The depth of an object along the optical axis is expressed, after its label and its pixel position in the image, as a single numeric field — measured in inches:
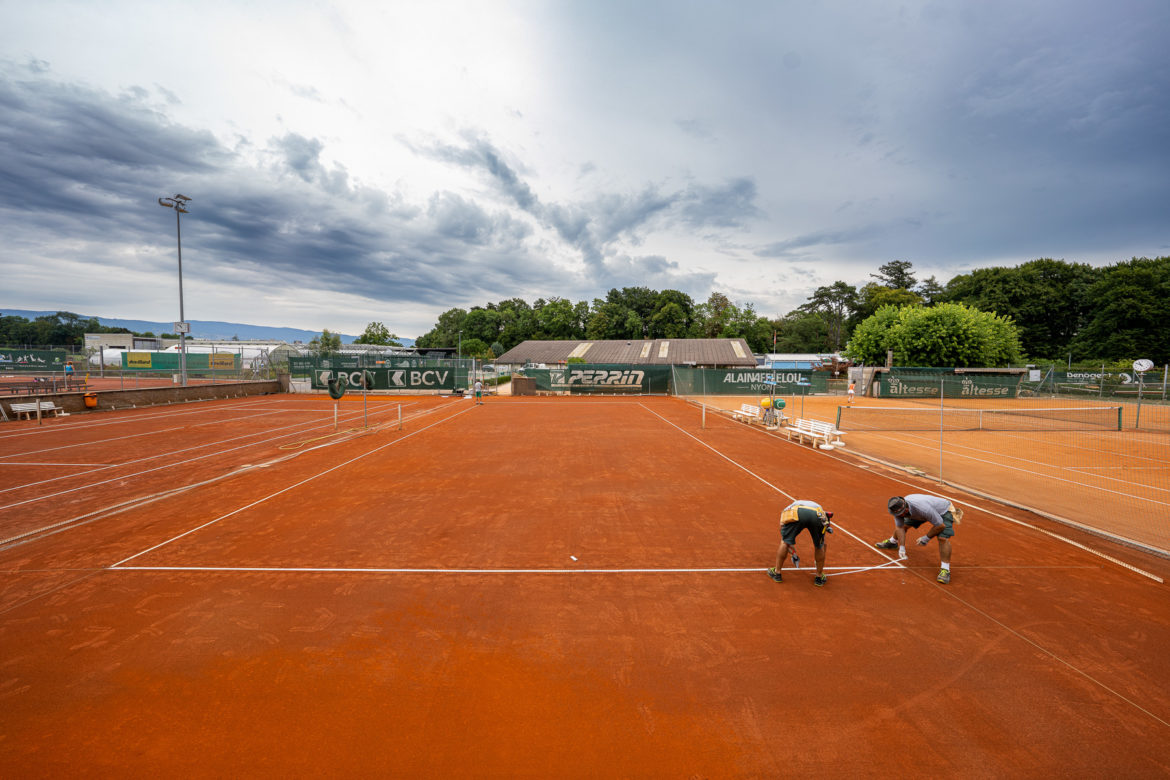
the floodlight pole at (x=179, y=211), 1038.3
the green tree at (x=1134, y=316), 2154.3
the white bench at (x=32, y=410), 802.8
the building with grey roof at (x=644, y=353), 2240.4
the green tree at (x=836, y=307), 4021.4
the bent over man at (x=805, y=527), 235.1
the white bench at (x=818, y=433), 631.0
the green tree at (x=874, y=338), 1841.8
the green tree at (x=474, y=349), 3604.8
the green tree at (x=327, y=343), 2608.3
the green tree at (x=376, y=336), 4446.4
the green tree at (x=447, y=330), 4387.3
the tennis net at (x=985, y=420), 853.1
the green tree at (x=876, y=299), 3329.2
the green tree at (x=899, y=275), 3750.0
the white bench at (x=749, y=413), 889.5
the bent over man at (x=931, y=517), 251.2
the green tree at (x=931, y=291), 3531.3
